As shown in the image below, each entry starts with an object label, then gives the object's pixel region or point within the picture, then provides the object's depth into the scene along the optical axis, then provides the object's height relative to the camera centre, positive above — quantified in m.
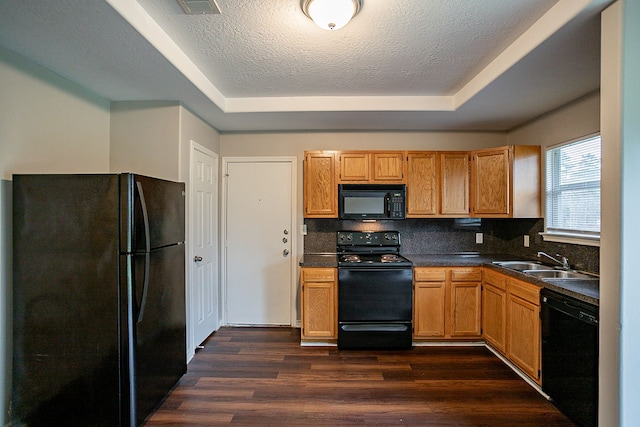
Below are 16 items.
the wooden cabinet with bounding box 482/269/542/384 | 2.27 -0.90
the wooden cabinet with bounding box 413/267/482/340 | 2.99 -0.88
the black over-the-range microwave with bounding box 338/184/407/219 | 3.24 +0.12
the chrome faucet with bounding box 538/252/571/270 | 2.62 -0.41
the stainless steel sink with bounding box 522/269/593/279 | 2.44 -0.50
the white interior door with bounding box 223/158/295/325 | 3.60 -0.32
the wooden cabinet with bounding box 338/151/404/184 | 3.27 +0.52
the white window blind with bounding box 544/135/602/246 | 2.48 +0.22
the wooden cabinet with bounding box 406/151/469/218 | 3.28 +0.35
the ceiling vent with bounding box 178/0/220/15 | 1.58 +1.14
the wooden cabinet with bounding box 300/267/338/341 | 3.02 -0.88
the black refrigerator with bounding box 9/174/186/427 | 1.80 -0.53
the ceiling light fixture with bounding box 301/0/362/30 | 1.54 +1.09
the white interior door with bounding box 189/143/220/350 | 2.91 -0.32
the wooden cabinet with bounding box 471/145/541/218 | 2.99 +0.35
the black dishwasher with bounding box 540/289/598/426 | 1.77 -0.91
